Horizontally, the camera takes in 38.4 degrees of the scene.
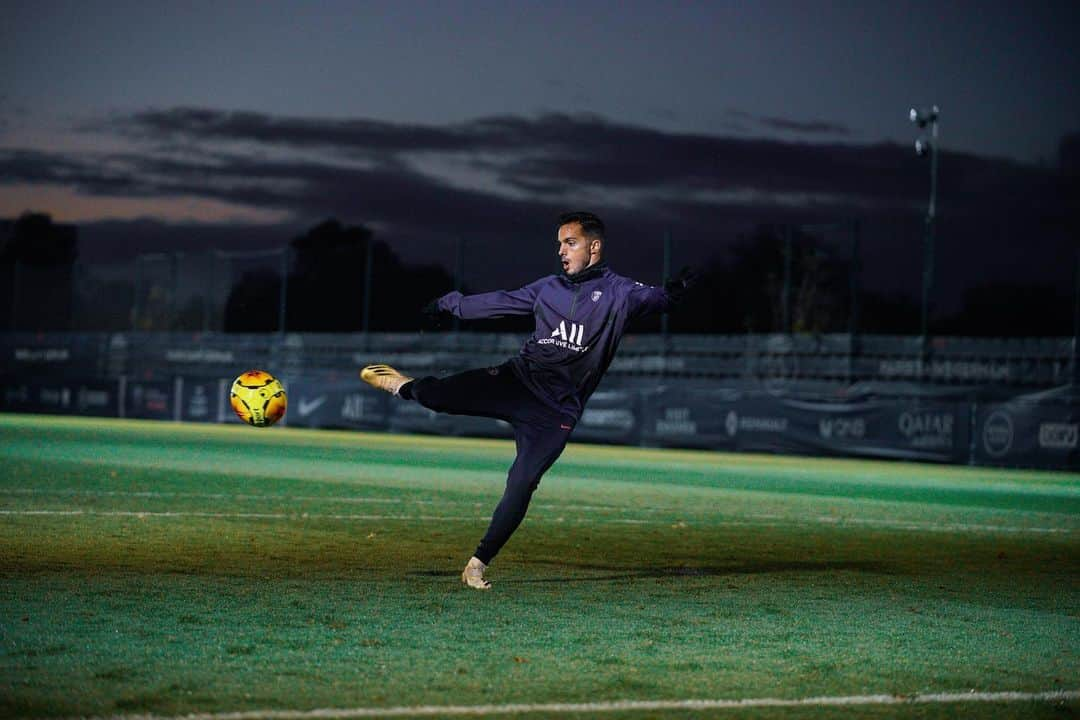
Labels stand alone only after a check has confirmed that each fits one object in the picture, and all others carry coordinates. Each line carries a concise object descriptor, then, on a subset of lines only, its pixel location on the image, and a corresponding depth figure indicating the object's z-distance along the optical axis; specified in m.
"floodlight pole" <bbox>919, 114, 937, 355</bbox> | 38.78
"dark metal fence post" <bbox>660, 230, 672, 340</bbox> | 44.03
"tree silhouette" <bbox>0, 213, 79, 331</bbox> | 59.09
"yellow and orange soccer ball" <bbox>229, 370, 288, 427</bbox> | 12.11
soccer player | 9.41
